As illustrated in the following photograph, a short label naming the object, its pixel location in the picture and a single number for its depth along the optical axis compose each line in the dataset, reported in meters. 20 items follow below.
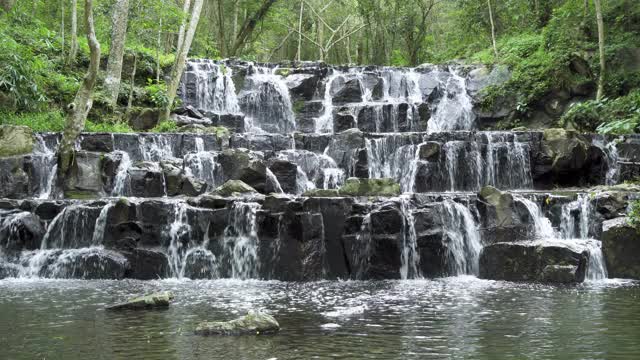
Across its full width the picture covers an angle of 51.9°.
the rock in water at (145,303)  9.29
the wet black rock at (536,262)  12.14
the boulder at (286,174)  17.20
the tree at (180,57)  22.86
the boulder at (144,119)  23.33
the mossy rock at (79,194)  16.38
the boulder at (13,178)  16.16
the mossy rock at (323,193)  14.65
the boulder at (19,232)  13.73
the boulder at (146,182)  16.33
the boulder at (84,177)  16.42
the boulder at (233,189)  15.13
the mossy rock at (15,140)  17.09
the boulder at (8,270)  13.25
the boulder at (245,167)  16.48
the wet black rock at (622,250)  12.49
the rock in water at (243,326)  7.62
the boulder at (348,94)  26.27
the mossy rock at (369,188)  14.99
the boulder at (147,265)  13.28
